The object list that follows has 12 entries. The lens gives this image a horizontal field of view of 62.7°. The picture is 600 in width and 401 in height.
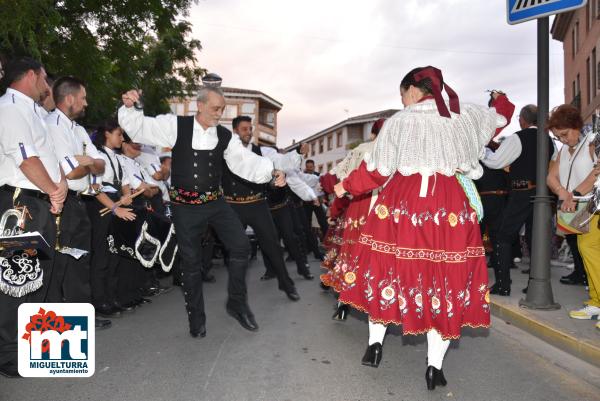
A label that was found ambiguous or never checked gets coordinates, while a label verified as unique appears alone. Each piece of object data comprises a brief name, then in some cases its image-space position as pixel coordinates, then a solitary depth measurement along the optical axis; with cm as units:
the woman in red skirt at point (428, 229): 331
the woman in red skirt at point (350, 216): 482
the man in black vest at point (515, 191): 576
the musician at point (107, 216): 508
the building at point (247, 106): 4938
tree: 717
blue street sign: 507
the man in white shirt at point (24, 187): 330
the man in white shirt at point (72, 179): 402
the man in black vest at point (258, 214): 603
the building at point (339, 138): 5162
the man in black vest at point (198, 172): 433
